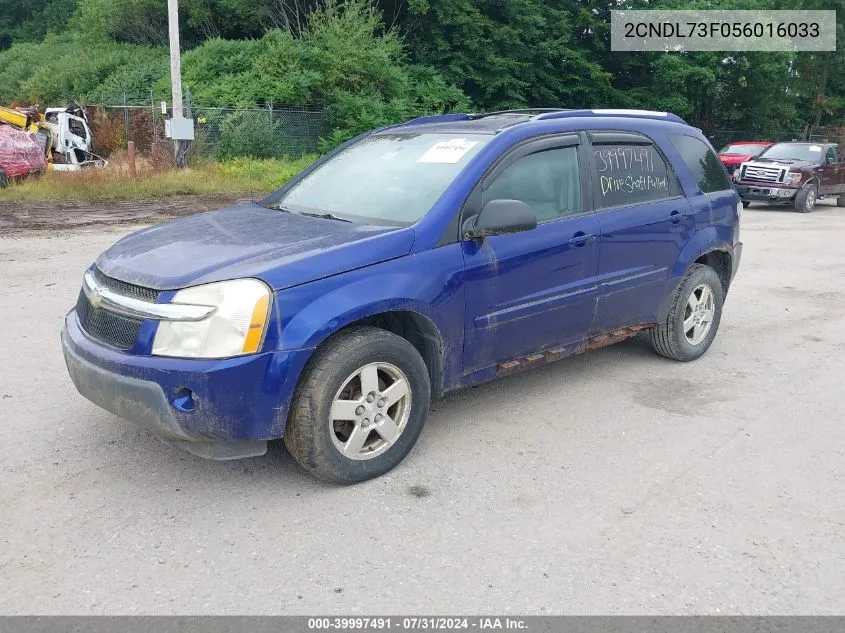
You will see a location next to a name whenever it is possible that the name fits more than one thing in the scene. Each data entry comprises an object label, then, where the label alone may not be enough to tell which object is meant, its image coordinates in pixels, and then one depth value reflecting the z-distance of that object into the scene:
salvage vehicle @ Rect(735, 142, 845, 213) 19.08
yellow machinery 19.05
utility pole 19.62
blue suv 3.45
